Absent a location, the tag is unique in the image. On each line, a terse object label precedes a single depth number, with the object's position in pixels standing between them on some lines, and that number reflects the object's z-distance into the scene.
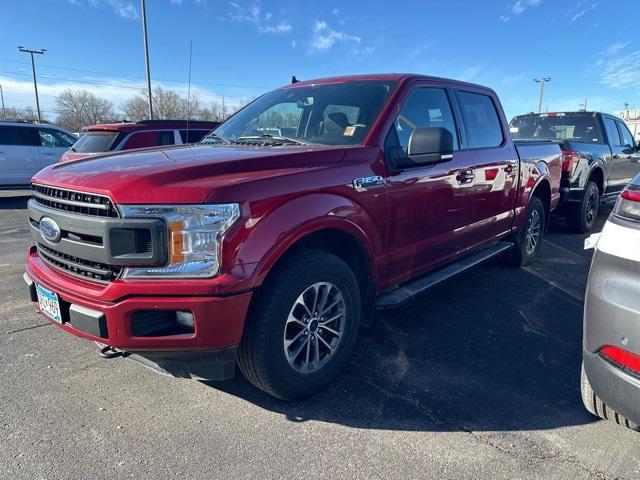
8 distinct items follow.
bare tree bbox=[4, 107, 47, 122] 59.81
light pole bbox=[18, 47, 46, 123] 47.10
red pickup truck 2.24
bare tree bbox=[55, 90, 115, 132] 63.97
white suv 11.48
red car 8.76
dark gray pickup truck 7.45
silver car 1.99
